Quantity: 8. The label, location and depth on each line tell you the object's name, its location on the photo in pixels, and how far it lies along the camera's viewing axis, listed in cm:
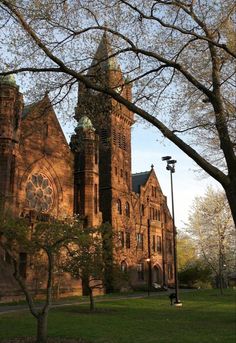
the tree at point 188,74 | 929
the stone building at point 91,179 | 1184
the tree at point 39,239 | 1481
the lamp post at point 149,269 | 6073
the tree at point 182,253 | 8406
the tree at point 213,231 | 4969
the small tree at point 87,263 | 2517
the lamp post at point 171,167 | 3471
